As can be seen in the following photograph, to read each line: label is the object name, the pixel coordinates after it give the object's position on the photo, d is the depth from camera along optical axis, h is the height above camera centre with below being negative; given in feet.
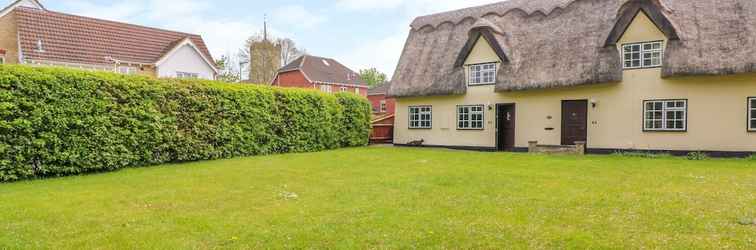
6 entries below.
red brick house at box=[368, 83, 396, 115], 151.07 +5.15
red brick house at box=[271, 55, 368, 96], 134.72 +12.58
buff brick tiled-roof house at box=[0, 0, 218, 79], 64.08 +11.33
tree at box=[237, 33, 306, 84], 137.59 +18.31
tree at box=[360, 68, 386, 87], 243.60 +21.68
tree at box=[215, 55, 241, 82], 121.35 +13.86
